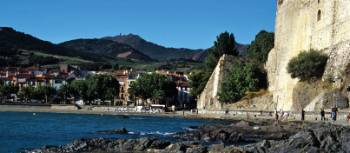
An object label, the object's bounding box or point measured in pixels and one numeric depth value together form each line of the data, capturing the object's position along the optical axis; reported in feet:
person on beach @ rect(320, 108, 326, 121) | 142.61
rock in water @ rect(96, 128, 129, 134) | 150.32
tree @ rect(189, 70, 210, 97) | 312.29
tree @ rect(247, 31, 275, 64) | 286.46
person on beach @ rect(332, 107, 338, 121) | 136.98
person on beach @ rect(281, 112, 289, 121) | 171.51
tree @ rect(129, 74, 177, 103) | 361.51
